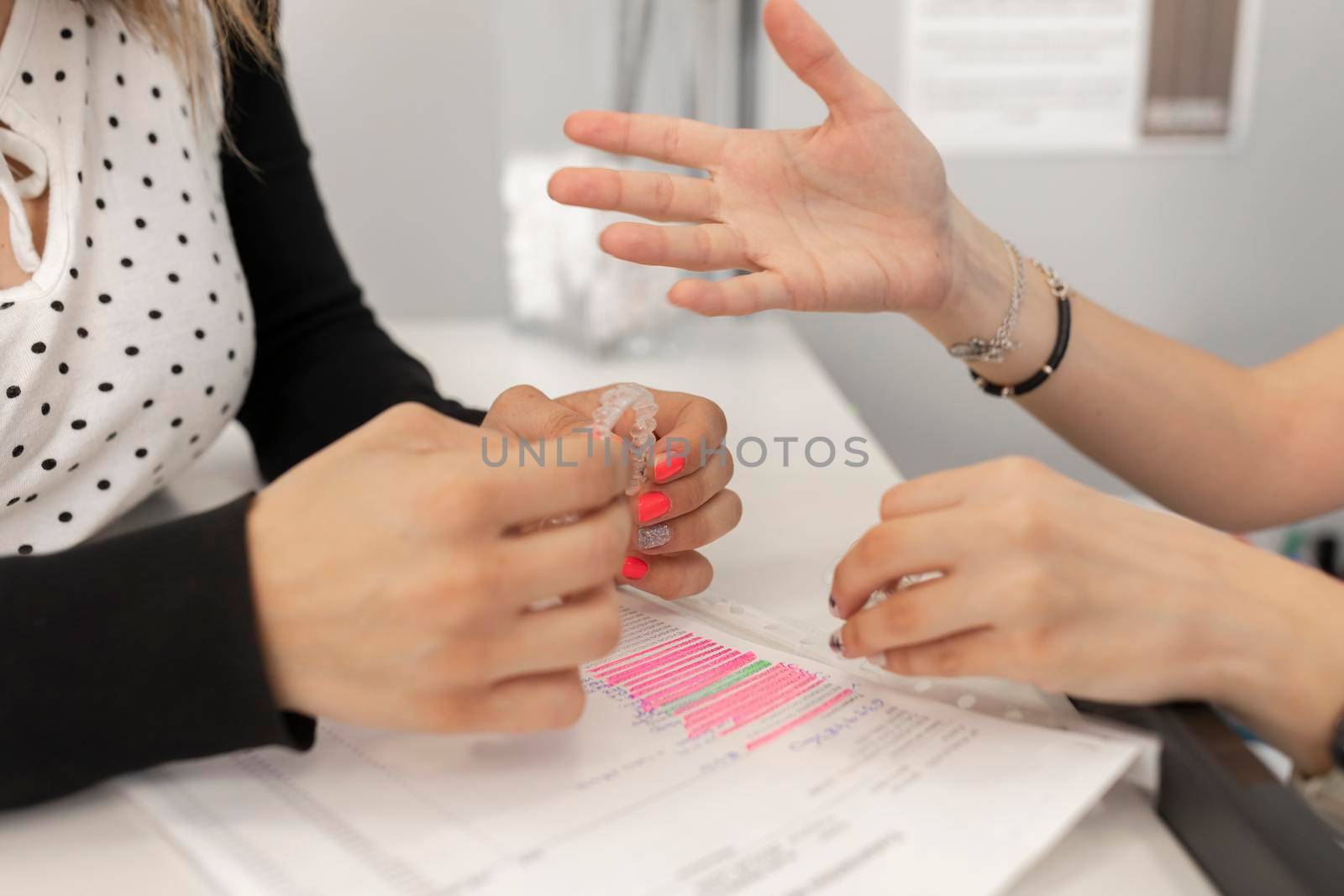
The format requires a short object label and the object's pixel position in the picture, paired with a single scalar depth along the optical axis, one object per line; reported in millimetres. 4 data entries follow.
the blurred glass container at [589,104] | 1067
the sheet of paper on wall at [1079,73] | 1203
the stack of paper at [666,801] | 342
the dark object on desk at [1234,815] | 329
